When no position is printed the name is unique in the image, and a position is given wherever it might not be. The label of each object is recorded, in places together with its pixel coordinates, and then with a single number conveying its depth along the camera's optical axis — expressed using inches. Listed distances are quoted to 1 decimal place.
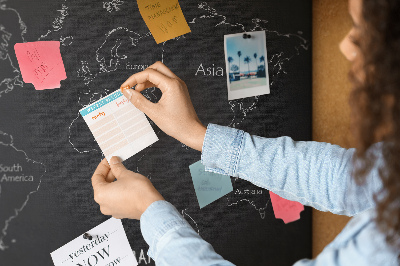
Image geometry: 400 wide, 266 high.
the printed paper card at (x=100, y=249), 32.8
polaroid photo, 34.9
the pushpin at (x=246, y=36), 34.8
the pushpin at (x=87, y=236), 32.8
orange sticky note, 31.9
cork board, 35.5
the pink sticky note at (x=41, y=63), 29.9
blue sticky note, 35.6
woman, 18.2
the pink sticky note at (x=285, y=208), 38.4
